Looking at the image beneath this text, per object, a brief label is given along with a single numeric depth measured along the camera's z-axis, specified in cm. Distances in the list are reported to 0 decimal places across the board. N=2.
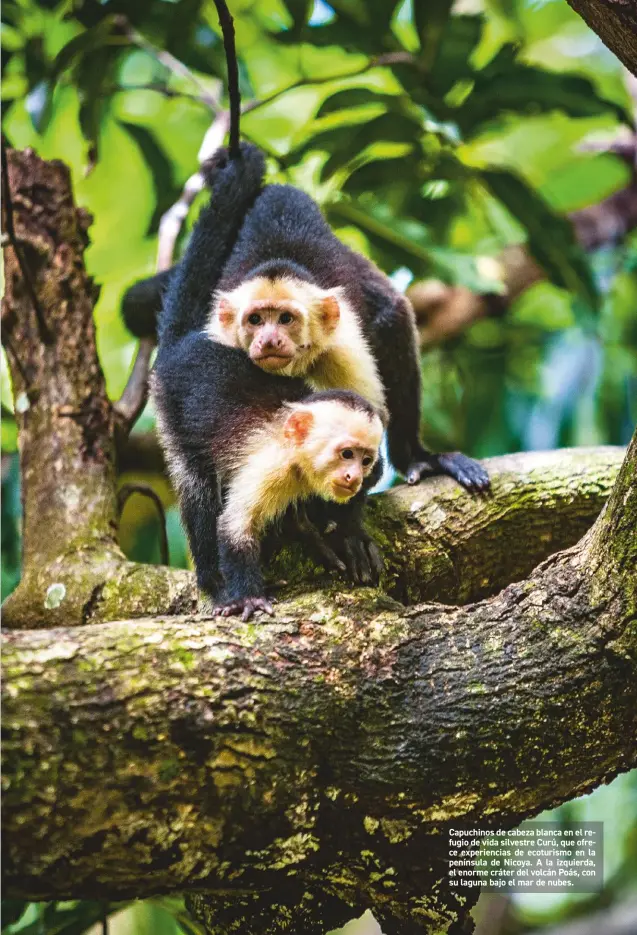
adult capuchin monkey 751
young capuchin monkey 646
